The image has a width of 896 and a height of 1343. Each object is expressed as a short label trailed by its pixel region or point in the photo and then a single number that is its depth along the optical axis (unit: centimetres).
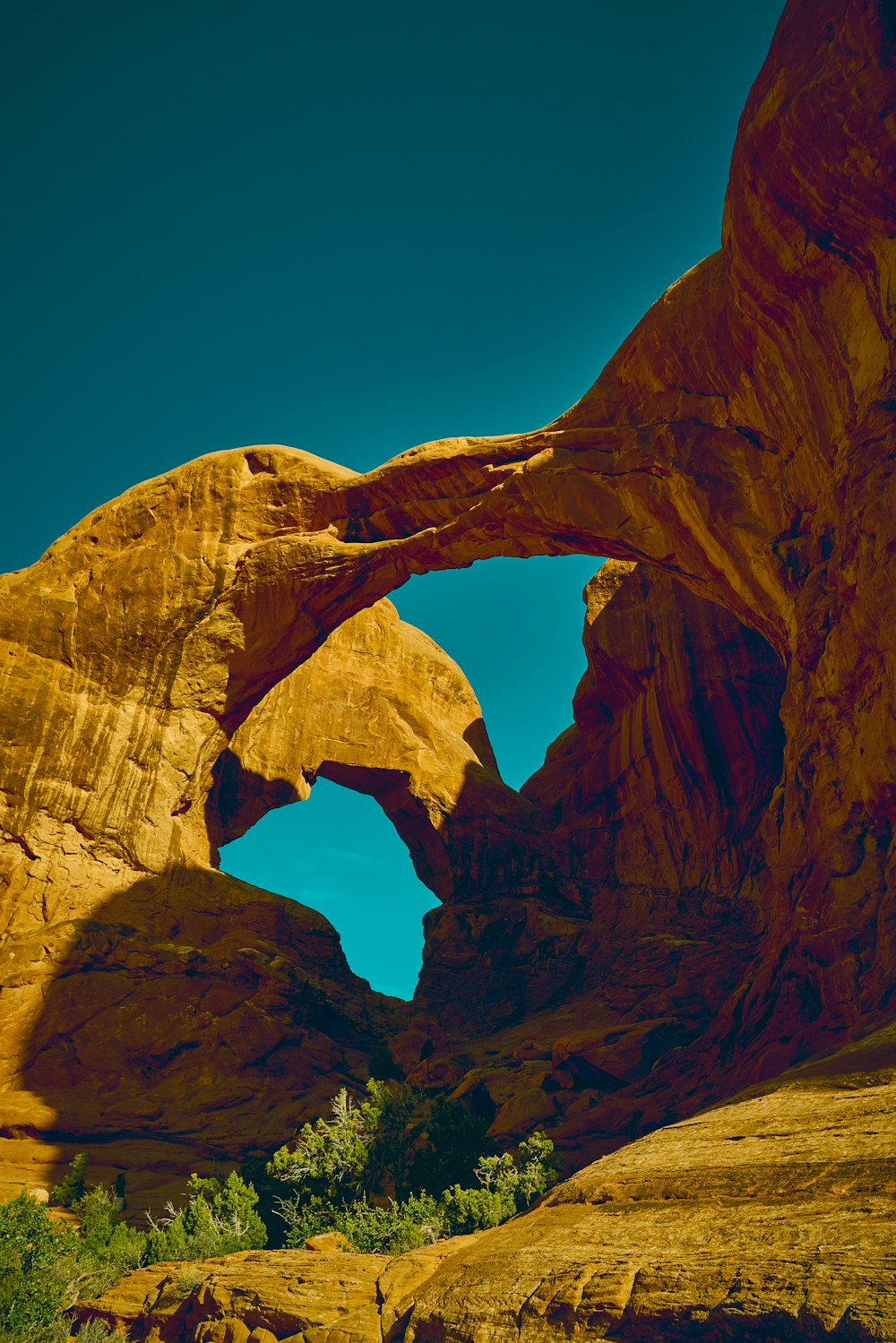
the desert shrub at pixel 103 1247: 1708
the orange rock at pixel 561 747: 2052
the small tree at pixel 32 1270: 1429
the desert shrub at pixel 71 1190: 2270
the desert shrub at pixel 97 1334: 1406
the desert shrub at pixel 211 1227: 1833
